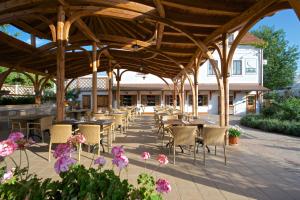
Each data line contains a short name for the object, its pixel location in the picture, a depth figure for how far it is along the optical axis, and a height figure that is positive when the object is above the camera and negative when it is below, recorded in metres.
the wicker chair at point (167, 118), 4.08 -0.56
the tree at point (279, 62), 21.94 +5.72
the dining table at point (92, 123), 3.53 -0.54
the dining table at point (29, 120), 4.22 -0.59
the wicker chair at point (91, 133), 2.96 -0.65
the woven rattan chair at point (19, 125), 4.18 -0.73
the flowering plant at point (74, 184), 1.11 -0.65
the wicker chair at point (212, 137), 2.92 -0.71
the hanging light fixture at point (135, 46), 6.05 +2.17
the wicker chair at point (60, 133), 2.92 -0.64
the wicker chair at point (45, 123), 3.77 -0.62
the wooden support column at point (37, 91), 9.54 +0.59
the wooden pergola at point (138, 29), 3.21 +2.11
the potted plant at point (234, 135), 4.13 -0.95
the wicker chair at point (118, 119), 4.94 -0.62
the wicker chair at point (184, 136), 2.96 -0.71
